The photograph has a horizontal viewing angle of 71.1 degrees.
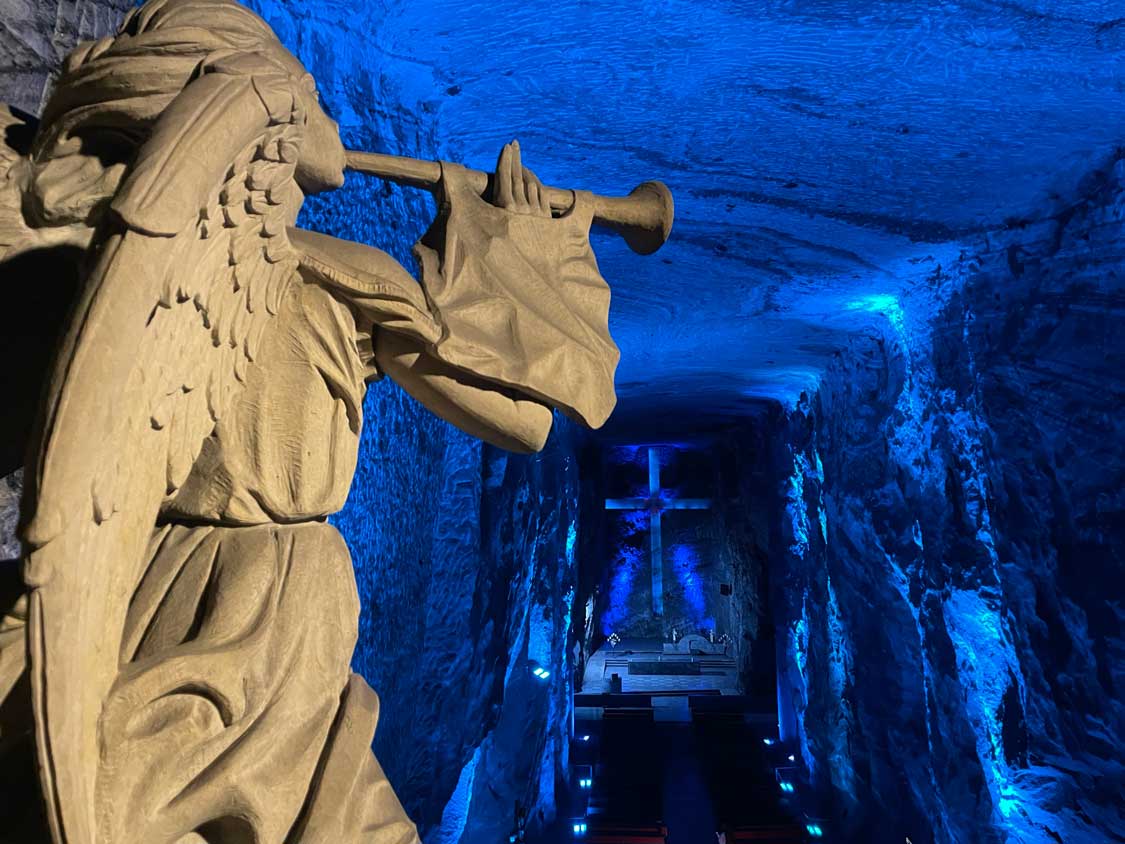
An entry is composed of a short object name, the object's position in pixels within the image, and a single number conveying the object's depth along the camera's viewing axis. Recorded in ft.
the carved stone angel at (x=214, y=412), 1.94
